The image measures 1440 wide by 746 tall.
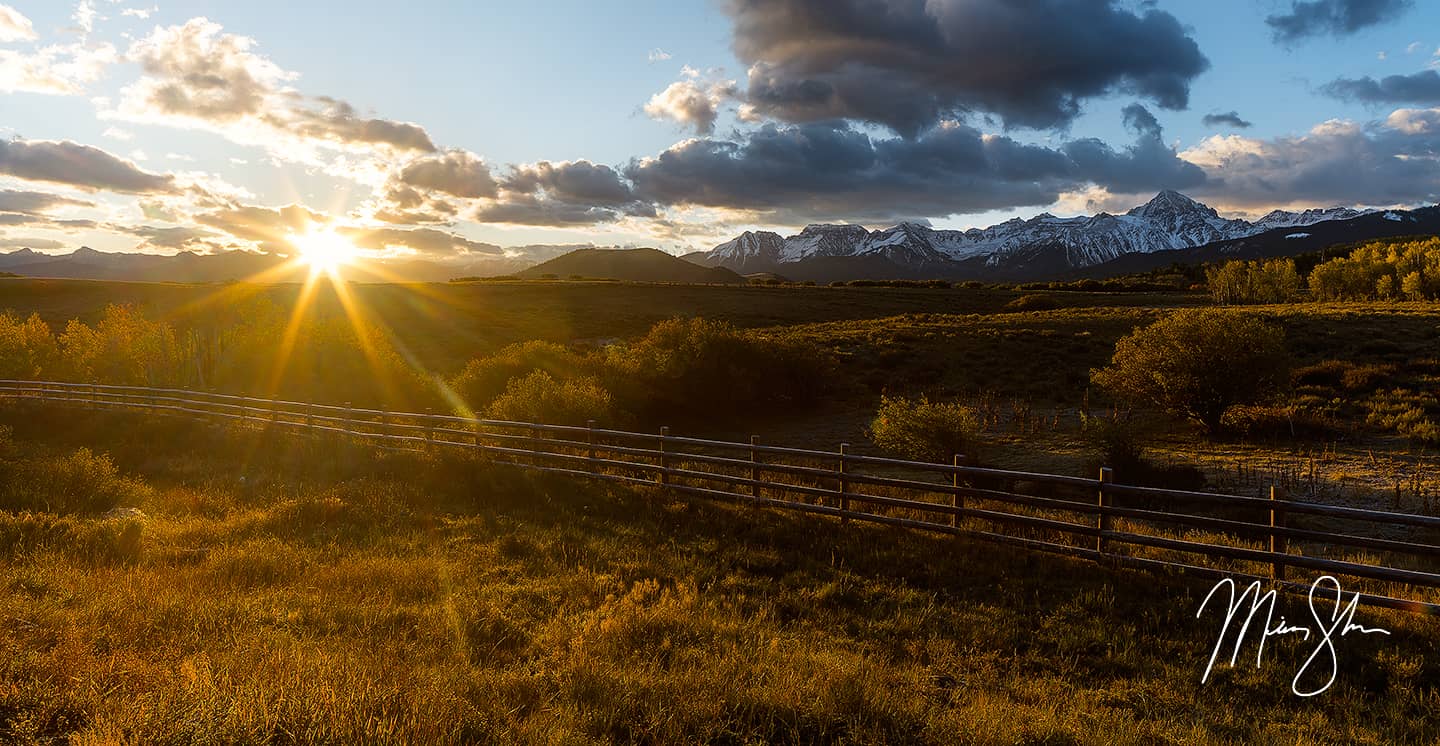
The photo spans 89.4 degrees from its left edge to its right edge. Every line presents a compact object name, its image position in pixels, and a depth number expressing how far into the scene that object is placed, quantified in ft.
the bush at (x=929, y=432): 62.23
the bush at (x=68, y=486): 40.78
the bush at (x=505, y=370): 99.35
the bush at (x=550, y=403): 76.07
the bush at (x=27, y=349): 143.95
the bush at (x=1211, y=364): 72.23
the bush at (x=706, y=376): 98.07
